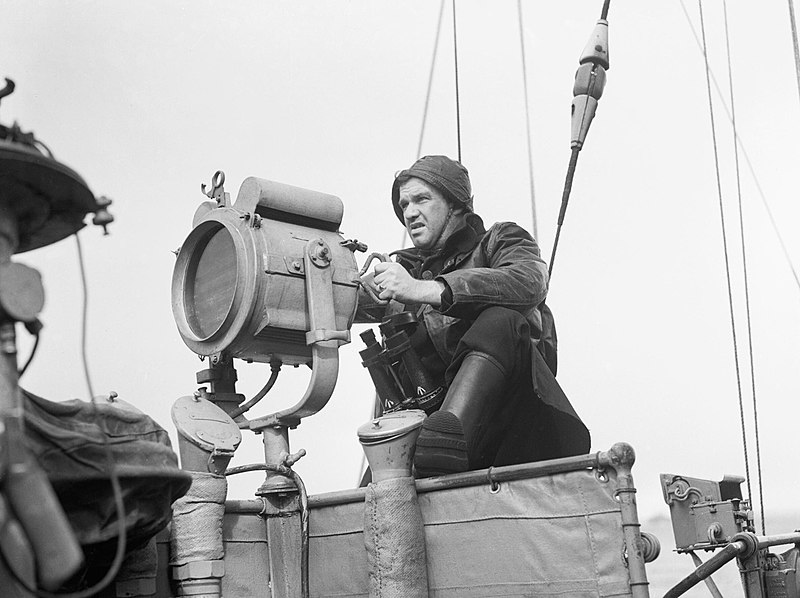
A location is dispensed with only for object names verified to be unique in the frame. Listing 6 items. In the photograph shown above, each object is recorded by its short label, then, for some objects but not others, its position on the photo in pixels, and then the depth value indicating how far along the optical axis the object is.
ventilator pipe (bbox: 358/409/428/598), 2.36
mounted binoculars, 2.90
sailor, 2.59
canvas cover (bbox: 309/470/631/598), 2.14
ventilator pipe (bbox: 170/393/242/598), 2.32
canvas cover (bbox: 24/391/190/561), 1.51
